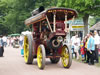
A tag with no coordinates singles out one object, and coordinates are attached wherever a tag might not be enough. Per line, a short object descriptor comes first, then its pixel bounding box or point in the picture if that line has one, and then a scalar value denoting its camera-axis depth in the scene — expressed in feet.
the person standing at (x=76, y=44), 46.84
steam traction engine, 34.09
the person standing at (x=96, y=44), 41.26
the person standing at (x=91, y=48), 38.27
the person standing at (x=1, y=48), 53.78
